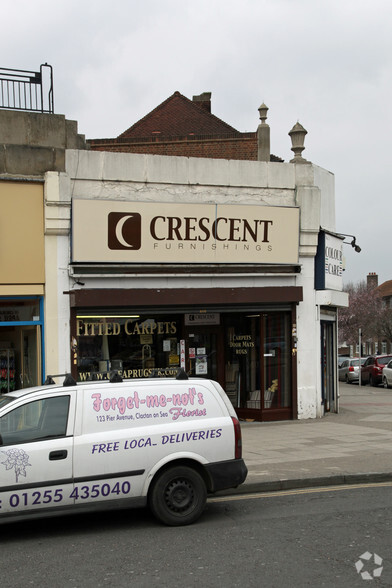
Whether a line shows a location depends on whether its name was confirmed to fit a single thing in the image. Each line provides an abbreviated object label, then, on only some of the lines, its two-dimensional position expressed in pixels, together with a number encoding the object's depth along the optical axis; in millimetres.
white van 7301
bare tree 75188
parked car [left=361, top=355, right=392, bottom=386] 34812
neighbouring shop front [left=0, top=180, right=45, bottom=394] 14219
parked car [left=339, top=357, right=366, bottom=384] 38469
